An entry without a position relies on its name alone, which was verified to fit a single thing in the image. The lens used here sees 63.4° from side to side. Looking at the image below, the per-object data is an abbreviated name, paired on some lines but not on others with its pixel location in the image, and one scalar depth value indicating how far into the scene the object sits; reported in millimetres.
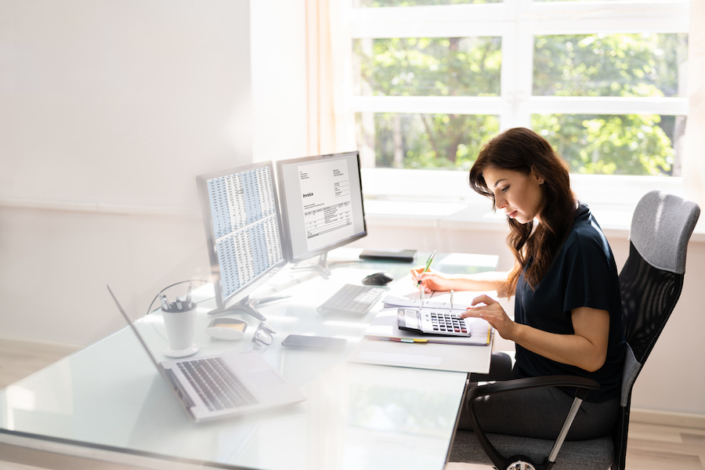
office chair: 1168
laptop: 826
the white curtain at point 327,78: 2420
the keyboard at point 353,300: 1500
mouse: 1780
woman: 1195
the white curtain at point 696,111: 2074
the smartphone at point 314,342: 1227
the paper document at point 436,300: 1529
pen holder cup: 919
